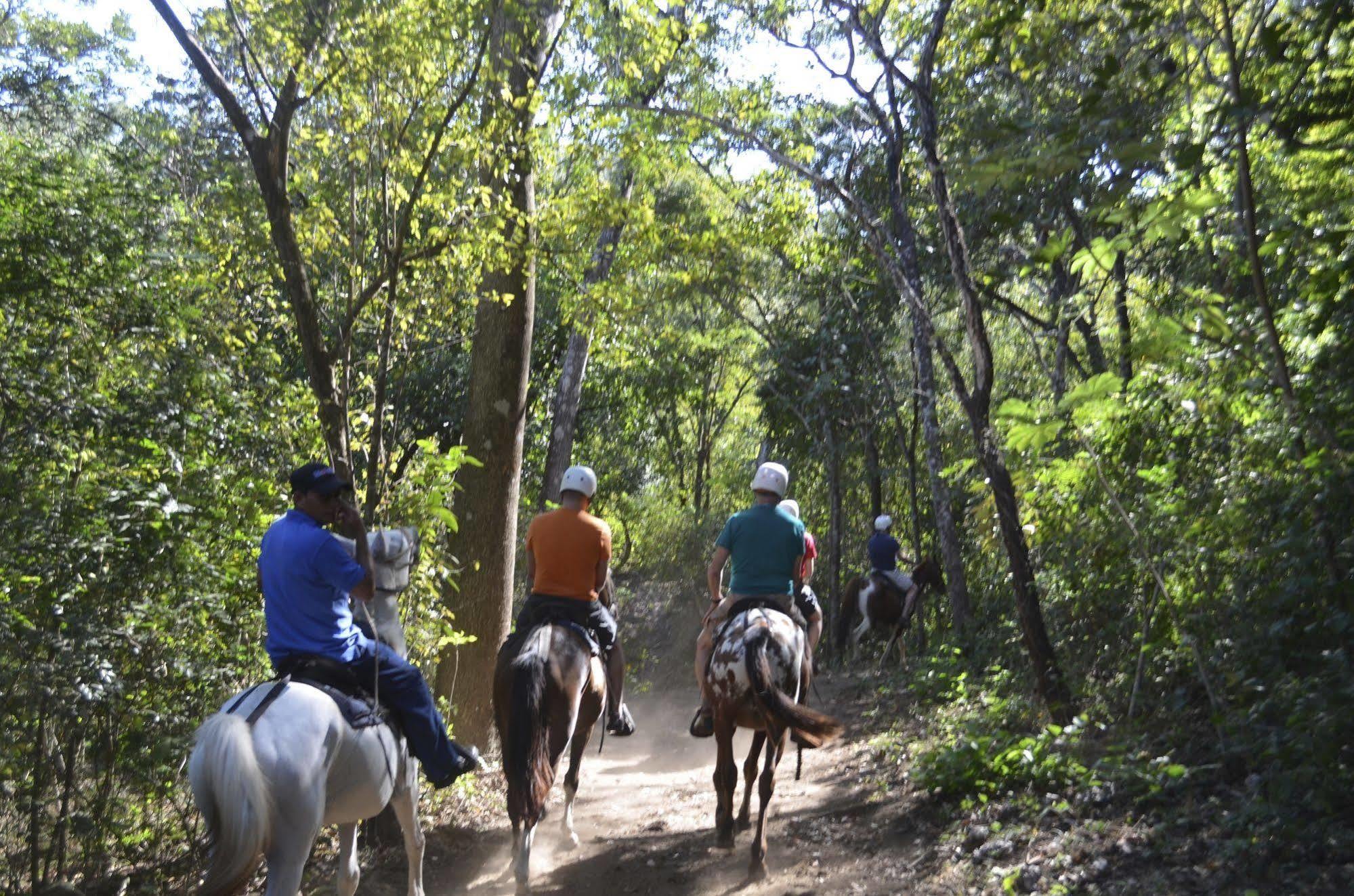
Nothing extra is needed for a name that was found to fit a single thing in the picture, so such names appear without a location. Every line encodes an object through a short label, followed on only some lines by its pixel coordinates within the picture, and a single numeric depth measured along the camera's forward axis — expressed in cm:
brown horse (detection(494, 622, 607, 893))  684
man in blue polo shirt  530
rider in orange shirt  800
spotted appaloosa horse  713
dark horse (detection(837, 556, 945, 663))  1742
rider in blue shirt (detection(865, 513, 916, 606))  1748
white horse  447
